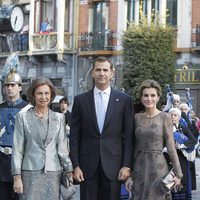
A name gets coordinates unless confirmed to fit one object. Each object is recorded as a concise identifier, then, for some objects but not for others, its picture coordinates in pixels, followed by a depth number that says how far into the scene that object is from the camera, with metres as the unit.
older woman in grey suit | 5.07
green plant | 20.70
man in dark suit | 5.26
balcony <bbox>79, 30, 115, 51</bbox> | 23.84
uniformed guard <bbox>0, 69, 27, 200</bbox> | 5.80
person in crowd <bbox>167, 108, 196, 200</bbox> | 7.61
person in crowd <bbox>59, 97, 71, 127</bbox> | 10.73
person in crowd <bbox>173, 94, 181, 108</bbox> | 8.75
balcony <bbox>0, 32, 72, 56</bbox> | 24.81
